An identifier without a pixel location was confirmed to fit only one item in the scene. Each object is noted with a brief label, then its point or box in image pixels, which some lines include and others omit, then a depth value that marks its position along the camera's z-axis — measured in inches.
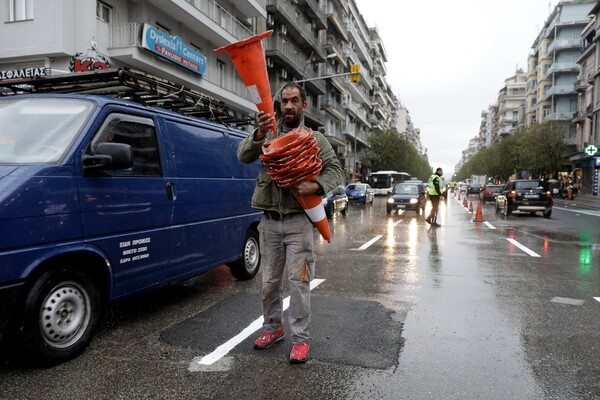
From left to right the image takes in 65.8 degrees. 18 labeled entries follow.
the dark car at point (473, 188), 2096.9
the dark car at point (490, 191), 1380.4
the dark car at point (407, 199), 841.5
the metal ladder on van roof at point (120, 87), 171.8
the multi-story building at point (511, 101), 4545.5
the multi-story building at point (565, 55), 2502.5
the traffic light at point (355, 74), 934.5
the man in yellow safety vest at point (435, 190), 608.9
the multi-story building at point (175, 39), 650.8
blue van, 126.2
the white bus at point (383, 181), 2102.6
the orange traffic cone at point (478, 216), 701.6
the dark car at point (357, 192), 1269.7
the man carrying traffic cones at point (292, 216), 141.1
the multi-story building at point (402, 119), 6018.7
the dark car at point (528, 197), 787.2
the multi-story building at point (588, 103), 1934.1
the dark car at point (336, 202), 735.7
